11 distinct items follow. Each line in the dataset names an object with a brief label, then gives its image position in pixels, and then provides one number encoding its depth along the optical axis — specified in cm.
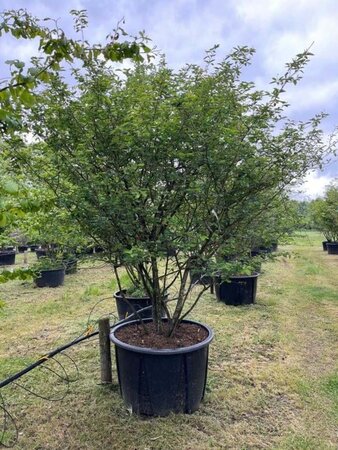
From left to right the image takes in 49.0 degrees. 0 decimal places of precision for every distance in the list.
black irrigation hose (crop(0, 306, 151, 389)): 208
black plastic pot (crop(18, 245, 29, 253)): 1317
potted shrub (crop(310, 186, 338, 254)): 1257
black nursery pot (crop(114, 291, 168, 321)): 386
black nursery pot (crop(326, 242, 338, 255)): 1311
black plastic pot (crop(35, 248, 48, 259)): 881
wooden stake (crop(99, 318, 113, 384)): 266
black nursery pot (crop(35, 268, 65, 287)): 656
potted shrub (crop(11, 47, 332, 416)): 216
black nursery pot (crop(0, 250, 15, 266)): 995
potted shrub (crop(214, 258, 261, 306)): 518
